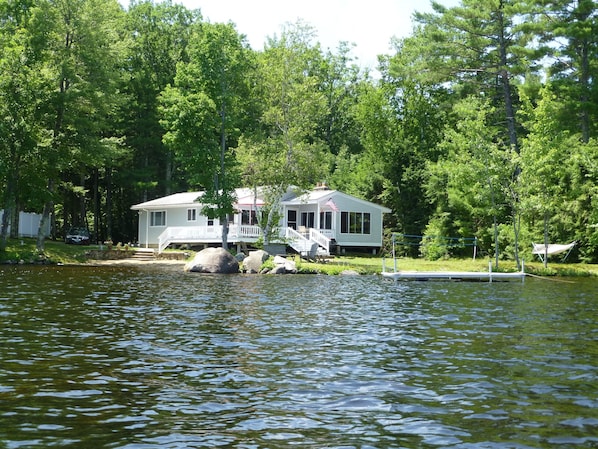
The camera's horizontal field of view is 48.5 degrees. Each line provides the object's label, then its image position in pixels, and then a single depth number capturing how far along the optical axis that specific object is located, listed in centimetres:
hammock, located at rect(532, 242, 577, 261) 3519
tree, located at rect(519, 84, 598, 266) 3434
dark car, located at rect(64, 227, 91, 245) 4745
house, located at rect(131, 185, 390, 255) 4238
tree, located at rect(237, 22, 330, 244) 3984
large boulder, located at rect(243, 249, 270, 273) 3391
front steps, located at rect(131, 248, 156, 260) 4316
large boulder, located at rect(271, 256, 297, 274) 3275
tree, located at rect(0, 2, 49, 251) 3647
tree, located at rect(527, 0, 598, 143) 3841
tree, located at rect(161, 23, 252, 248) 3888
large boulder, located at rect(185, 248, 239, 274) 3328
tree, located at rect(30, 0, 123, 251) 3862
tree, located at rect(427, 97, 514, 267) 3512
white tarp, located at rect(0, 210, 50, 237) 4991
